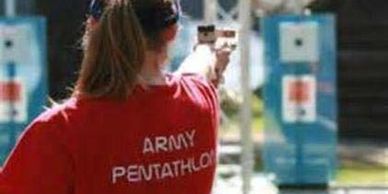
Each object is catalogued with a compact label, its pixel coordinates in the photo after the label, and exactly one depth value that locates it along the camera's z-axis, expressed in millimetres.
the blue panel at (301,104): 8518
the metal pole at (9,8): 10416
